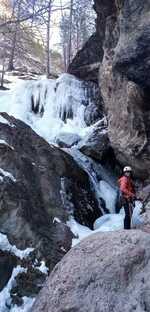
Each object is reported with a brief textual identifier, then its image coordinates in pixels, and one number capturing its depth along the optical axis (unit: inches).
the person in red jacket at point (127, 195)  395.5
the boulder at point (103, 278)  259.8
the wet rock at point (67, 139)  590.2
